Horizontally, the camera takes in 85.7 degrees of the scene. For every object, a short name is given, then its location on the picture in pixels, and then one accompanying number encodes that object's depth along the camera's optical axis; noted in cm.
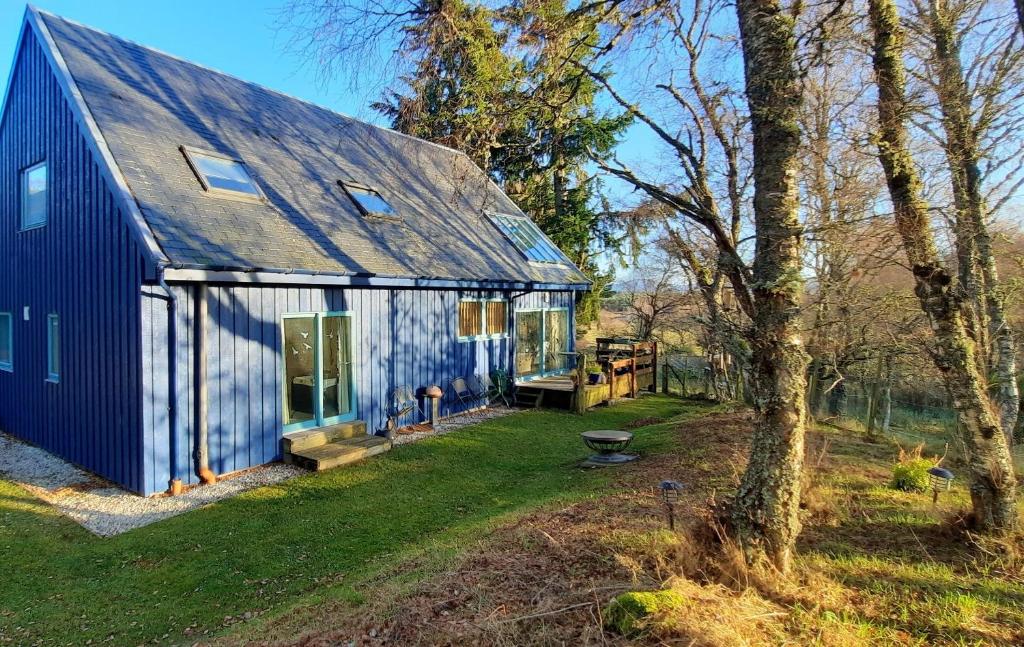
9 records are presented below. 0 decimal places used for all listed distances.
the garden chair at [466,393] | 1087
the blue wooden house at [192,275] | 649
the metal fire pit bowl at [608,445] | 717
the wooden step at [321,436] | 755
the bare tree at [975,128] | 554
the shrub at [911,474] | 520
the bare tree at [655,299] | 1681
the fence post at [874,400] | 893
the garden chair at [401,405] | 934
